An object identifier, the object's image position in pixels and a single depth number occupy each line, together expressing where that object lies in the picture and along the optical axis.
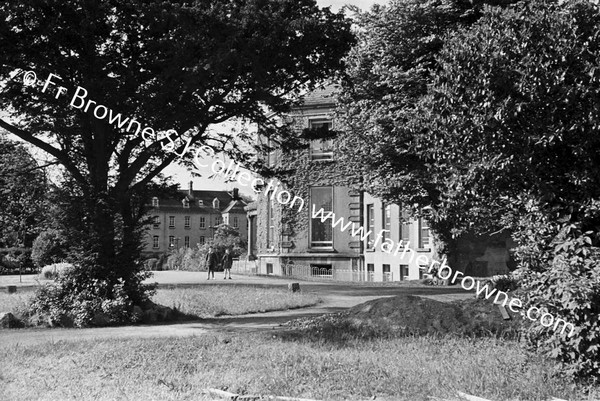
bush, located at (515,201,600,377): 7.36
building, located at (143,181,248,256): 118.62
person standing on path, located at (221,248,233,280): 38.00
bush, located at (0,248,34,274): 56.75
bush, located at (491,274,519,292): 14.88
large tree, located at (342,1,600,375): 7.57
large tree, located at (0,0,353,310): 13.53
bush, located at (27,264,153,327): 15.23
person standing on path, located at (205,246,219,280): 37.94
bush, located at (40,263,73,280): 38.42
